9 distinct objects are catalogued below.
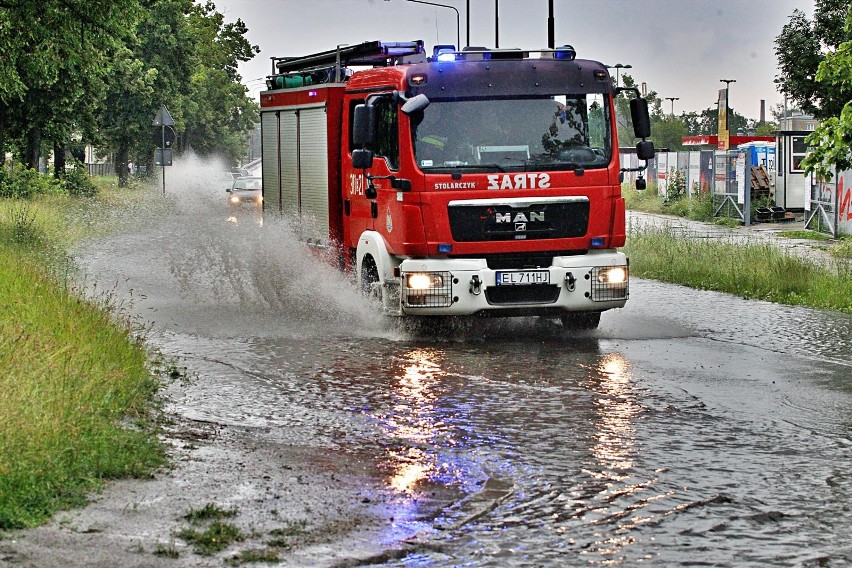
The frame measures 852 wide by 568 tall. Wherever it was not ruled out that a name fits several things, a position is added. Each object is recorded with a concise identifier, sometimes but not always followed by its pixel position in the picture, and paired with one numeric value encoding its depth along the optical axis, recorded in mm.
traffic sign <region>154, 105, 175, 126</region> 43141
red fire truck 13820
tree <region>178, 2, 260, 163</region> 87575
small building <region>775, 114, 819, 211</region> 41062
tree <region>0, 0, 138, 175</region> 21156
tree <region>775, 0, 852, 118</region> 46750
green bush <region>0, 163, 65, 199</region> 38500
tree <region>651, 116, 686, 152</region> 119188
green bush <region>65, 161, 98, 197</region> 51812
